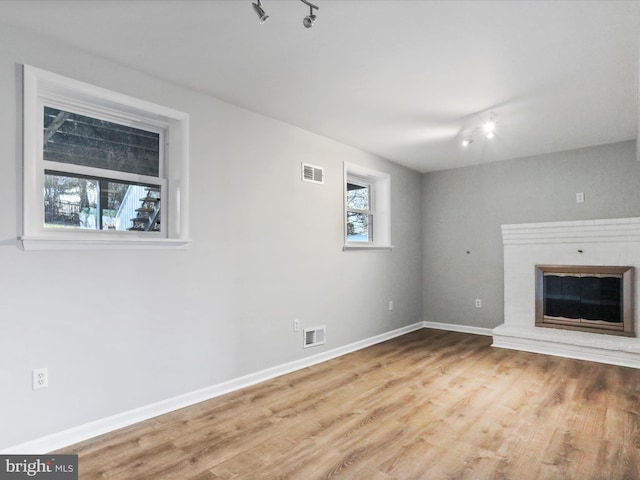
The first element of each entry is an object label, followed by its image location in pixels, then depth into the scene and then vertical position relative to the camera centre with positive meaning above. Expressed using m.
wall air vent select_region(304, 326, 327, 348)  3.98 -1.02
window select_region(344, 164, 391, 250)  4.94 +0.45
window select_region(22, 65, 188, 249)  2.31 +0.52
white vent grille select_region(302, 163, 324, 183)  4.03 +0.75
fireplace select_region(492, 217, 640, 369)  4.25 -0.50
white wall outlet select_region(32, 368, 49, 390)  2.24 -0.81
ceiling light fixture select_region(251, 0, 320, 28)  1.75 +1.12
